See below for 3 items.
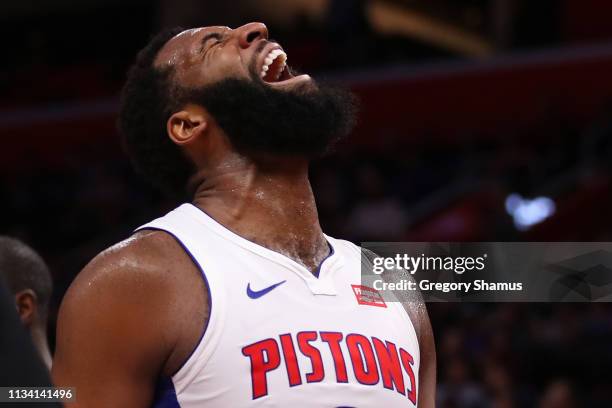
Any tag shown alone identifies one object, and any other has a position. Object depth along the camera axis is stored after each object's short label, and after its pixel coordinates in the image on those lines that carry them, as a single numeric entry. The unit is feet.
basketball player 13.07
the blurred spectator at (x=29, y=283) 19.04
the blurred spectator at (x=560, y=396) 34.42
